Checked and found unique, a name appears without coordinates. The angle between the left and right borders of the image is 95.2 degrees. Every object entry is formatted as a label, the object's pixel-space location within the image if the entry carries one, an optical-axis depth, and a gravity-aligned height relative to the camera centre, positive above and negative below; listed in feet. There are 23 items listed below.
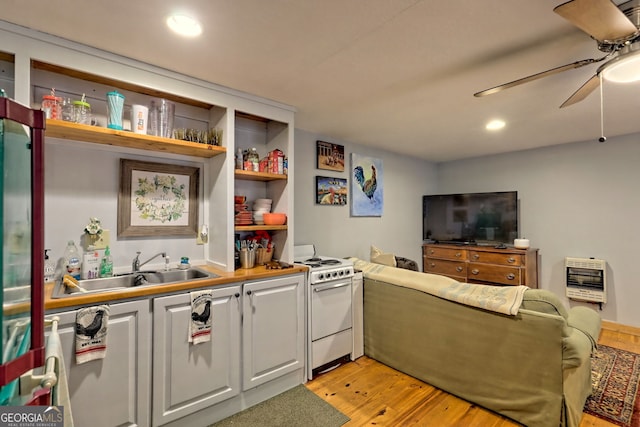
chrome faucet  6.82 -1.12
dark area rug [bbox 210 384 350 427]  6.28 -4.48
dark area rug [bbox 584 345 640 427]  6.49 -4.44
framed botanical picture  6.82 +0.41
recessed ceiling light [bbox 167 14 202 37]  4.62 +3.13
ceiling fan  3.66 +2.58
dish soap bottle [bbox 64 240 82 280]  6.01 -0.94
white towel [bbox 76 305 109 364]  4.75 -1.94
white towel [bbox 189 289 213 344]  5.88 -2.07
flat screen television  13.61 -0.16
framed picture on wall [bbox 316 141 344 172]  11.23 +2.35
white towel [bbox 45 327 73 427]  2.98 -1.81
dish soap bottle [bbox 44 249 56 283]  5.83 -1.07
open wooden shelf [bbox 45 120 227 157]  5.38 +1.60
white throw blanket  6.35 -1.84
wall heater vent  11.81 -2.69
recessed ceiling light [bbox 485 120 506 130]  9.86 +3.13
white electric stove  8.00 -2.84
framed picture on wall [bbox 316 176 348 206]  11.23 +0.97
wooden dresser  12.64 -2.30
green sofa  5.71 -3.03
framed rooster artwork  12.53 +1.31
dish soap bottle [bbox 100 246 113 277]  6.37 -1.10
